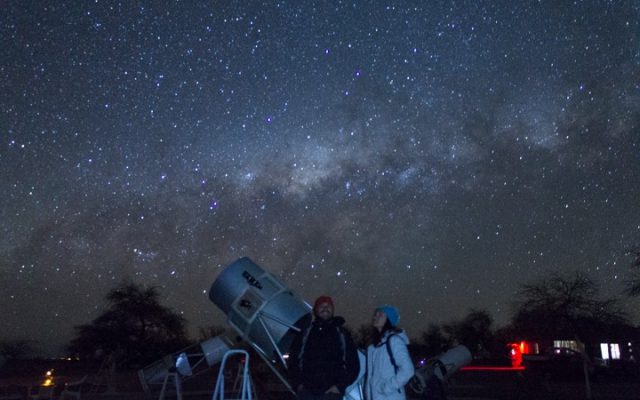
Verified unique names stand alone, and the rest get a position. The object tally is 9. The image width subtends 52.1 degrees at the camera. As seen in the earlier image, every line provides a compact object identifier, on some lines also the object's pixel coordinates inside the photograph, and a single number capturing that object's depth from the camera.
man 5.56
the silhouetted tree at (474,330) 50.06
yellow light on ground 11.51
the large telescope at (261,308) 8.05
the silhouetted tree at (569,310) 34.91
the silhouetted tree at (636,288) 28.14
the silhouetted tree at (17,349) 52.05
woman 5.23
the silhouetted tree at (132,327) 36.06
